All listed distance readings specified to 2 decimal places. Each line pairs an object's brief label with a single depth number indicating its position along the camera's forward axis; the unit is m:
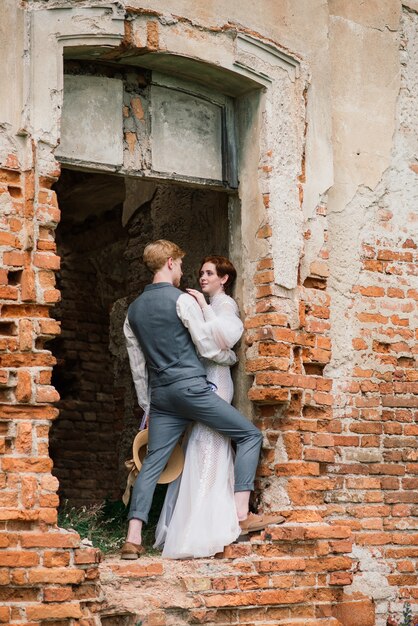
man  10.08
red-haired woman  9.98
